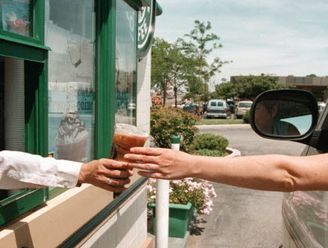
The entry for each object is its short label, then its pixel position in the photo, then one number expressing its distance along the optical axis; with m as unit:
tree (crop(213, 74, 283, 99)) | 55.85
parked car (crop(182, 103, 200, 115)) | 34.59
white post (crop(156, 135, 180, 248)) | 4.81
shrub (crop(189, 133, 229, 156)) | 13.88
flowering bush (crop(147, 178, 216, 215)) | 6.40
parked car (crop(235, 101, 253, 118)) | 38.75
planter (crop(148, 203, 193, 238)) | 5.98
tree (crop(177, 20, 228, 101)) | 33.75
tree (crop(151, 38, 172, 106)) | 32.25
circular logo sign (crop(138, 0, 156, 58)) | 5.07
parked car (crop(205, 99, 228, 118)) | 37.80
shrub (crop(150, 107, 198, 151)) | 12.79
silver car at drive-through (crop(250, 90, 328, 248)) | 2.17
